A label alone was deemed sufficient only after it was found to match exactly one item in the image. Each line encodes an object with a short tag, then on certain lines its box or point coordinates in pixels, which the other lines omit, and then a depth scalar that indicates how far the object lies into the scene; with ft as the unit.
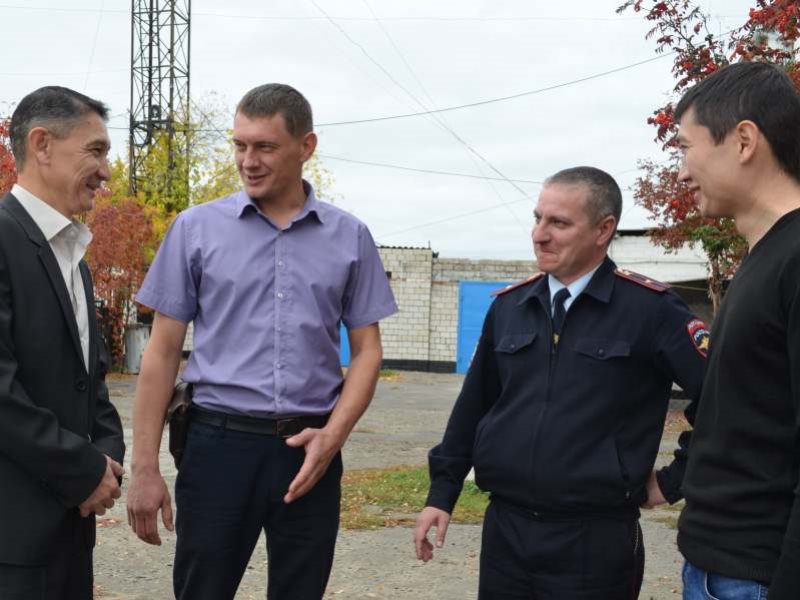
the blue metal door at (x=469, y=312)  94.43
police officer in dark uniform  10.04
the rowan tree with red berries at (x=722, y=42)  27.65
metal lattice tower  105.19
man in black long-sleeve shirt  6.87
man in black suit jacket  9.02
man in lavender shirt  10.65
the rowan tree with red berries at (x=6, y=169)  54.90
